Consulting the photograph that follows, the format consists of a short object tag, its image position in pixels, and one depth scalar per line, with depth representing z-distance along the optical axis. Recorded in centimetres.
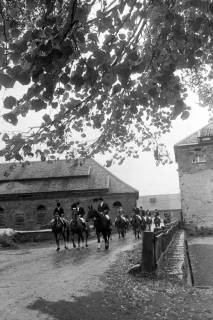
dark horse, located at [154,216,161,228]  3614
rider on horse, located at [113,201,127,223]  4012
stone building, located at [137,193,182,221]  7931
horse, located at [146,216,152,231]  3361
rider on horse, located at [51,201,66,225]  1885
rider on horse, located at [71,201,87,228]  1847
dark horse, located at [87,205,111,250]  1695
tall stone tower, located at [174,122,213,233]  3378
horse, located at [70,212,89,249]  1845
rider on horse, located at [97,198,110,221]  1845
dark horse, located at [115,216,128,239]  2664
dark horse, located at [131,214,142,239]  2620
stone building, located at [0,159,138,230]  4062
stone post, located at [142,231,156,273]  976
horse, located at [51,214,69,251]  1856
